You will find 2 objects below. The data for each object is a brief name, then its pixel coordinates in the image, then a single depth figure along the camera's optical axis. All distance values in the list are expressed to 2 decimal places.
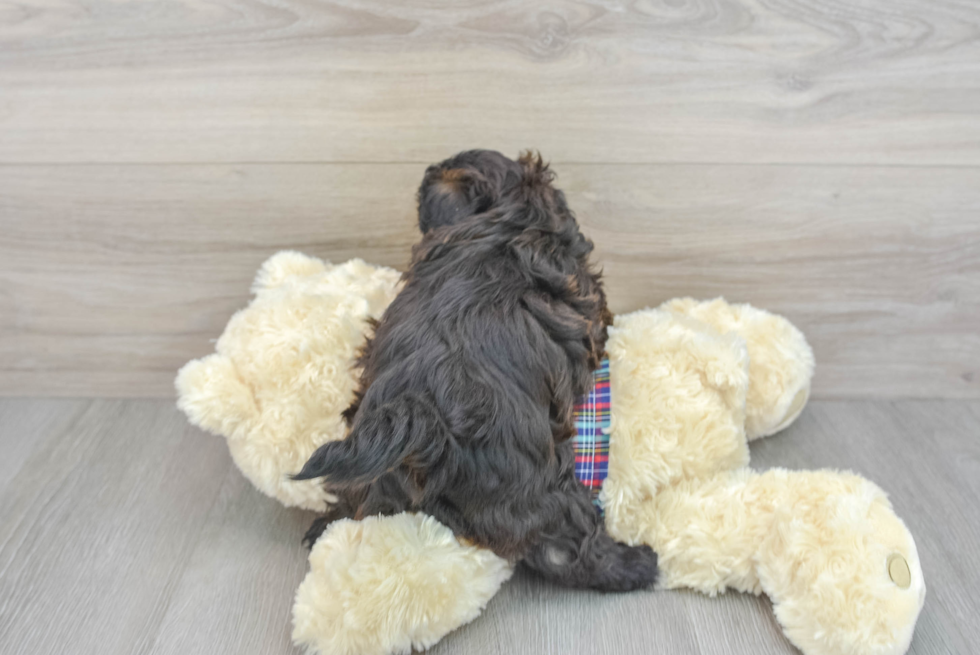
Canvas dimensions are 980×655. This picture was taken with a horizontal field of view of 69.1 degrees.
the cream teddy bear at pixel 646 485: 0.77
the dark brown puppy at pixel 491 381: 0.72
